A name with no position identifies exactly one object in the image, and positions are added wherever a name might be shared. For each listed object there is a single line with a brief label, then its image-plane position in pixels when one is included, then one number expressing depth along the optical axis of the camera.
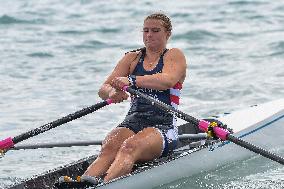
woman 17.67
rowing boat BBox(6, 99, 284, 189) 17.85
